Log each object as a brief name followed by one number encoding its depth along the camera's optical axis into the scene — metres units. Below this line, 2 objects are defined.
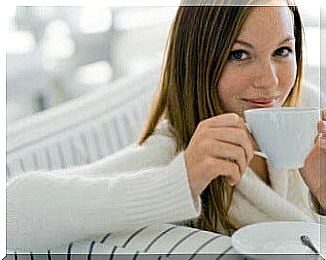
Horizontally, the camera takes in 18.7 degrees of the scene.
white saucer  1.29
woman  1.32
